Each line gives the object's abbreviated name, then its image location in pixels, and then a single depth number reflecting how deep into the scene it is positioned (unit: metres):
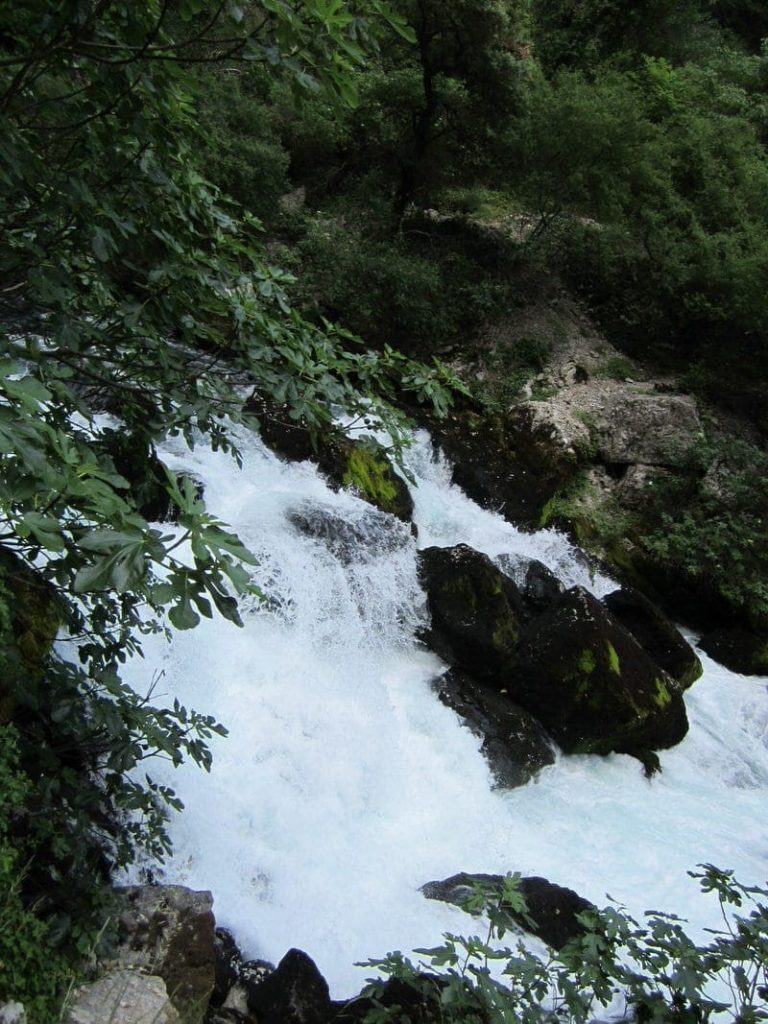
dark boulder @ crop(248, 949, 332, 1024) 3.23
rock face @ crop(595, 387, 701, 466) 10.84
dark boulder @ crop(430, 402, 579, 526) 9.77
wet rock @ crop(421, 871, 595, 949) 4.17
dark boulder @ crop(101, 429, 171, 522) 2.84
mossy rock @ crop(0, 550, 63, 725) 2.32
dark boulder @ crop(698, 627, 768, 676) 8.98
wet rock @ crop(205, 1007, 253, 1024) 3.23
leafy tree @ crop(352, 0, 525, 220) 11.15
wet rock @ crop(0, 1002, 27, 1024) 2.30
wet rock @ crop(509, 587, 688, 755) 6.54
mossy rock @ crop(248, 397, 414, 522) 8.09
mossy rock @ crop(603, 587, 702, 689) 7.98
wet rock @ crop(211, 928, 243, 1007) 3.40
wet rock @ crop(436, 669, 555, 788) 5.91
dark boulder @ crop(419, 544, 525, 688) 6.68
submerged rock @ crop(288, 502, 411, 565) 6.85
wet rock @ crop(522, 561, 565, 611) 7.88
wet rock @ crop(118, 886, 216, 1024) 3.04
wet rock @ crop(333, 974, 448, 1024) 2.90
